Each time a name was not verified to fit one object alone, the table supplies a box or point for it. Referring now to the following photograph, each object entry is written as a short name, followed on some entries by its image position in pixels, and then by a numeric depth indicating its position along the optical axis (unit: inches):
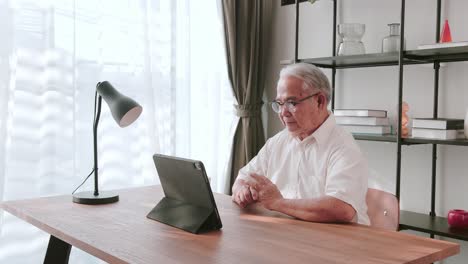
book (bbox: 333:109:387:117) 115.6
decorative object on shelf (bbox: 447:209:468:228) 101.4
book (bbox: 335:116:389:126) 115.2
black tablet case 60.9
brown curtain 143.1
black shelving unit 100.6
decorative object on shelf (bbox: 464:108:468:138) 99.8
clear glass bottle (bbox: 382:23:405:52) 113.0
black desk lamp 71.9
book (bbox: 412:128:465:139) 100.3
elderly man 69.0
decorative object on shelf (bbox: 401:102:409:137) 111.0
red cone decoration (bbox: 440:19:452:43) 103.6
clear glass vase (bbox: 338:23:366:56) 120.0
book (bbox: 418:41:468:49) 94.5
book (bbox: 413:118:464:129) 100.3
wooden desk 50.0
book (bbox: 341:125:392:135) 115.0
